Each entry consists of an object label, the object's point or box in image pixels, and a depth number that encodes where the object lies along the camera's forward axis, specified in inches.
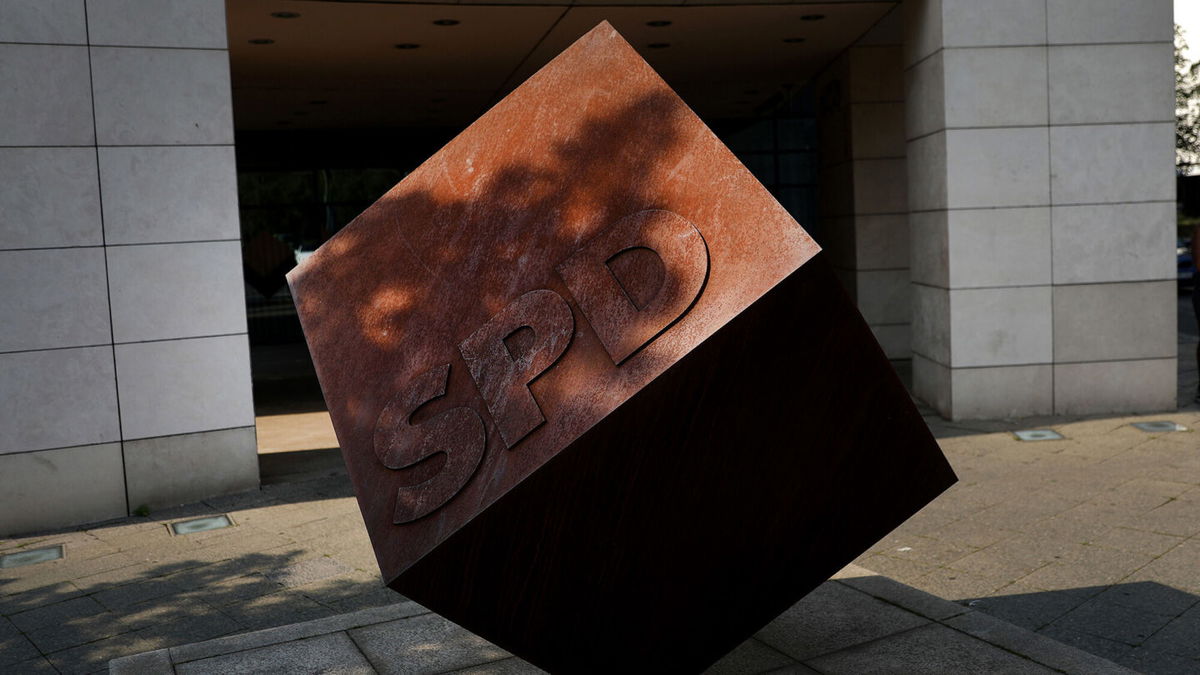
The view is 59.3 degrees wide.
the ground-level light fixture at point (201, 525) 278.7
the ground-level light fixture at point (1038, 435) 332.9
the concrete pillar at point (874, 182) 491.8
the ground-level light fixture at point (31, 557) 259.3
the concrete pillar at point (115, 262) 282.7
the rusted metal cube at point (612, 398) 124.5
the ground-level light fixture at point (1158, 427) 337.4
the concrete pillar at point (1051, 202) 350.3
